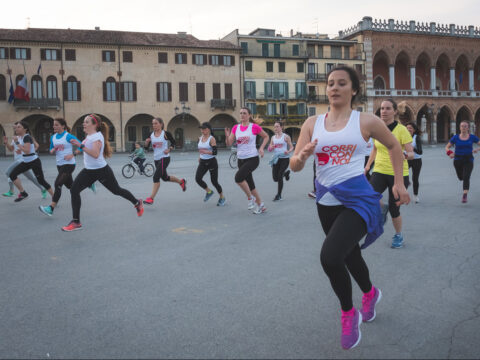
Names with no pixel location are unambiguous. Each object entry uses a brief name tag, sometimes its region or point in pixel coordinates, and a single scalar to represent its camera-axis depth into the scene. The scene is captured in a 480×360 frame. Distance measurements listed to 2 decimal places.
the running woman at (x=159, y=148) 9.92
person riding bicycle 18.12
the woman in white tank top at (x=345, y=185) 2.98
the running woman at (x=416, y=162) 9.66
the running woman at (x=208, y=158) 9.71
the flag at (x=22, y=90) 40.25
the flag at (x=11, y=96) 40.42
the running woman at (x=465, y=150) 9.36
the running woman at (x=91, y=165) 7.13
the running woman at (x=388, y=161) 5.76
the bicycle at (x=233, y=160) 22.98
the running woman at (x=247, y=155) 8.77
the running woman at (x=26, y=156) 9.81
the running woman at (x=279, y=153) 10.57
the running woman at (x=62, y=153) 8.59
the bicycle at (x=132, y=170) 18.31
